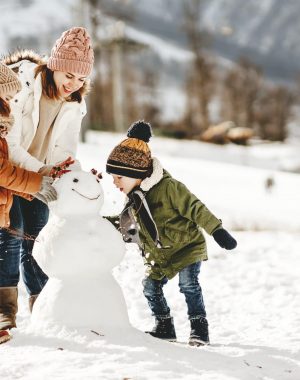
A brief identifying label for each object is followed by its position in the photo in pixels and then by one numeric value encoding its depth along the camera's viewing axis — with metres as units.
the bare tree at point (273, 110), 83.90
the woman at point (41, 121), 5.69
